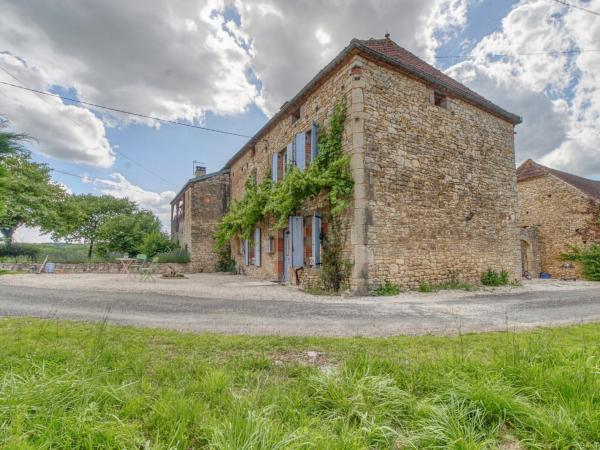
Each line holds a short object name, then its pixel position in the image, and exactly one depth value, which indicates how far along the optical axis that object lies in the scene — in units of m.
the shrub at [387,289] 7.46
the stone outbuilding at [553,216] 14.00
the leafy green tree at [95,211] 29.70
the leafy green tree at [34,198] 17.06
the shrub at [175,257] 16.11
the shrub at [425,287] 8.03
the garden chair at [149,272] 11.31
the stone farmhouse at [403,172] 7.68
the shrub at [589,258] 13.04
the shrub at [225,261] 16.47
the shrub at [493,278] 9.63
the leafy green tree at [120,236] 25.28
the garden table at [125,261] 13.29
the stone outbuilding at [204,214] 16.55
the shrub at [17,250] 17.86
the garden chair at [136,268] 12.49
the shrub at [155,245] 18.84
